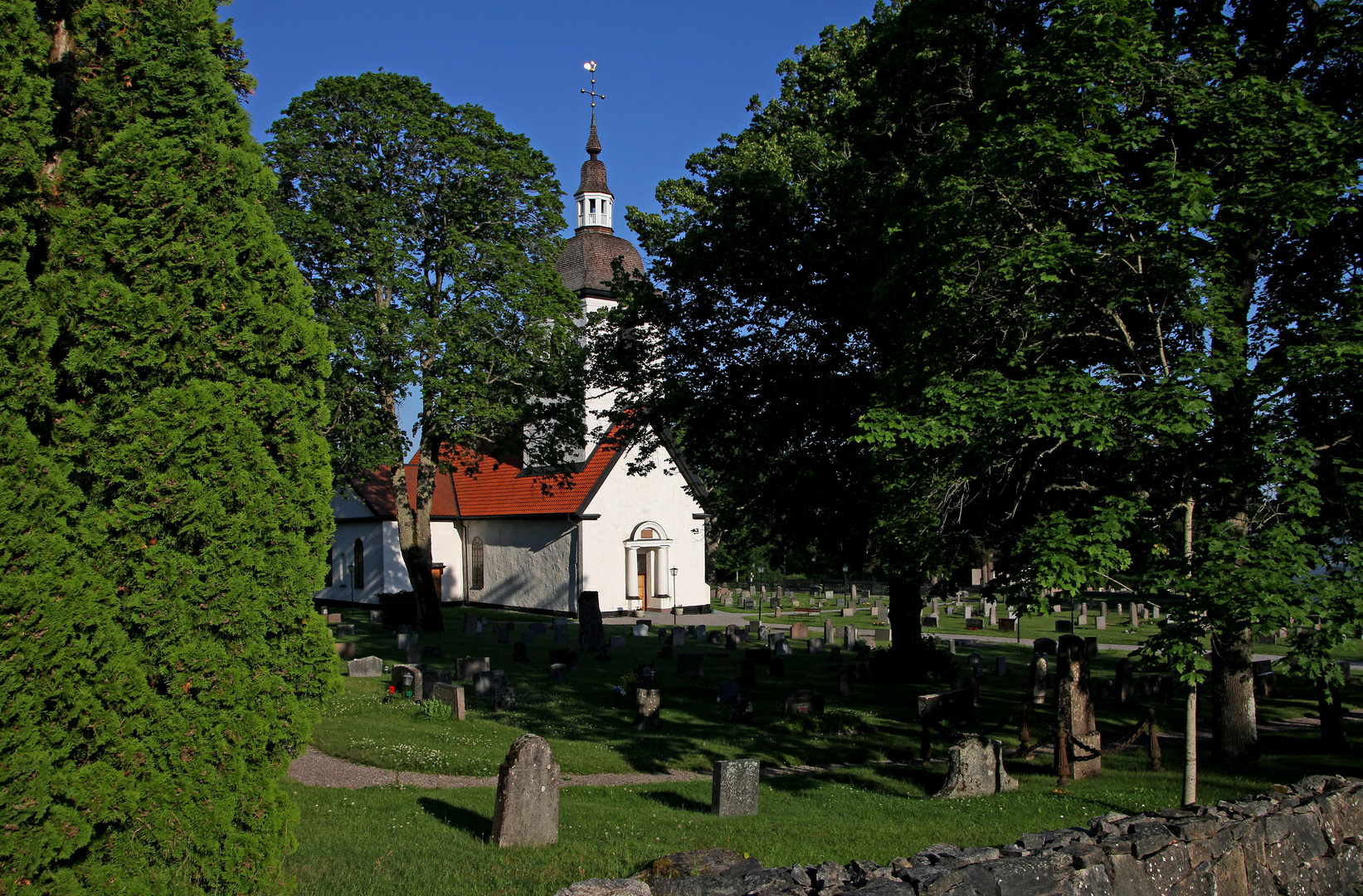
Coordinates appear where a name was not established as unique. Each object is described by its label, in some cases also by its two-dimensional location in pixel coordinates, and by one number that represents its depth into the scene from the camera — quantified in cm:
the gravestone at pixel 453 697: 1495
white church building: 3597
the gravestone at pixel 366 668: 1923
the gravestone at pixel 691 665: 2058
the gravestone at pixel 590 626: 2533
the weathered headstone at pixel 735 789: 962
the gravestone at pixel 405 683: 1650
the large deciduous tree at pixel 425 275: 2502
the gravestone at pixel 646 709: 1495
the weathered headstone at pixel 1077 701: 1175
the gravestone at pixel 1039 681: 1770
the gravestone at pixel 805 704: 1556
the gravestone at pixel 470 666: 1805
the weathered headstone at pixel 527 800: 808
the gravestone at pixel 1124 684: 1791
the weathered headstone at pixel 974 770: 1073
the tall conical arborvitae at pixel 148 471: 480
